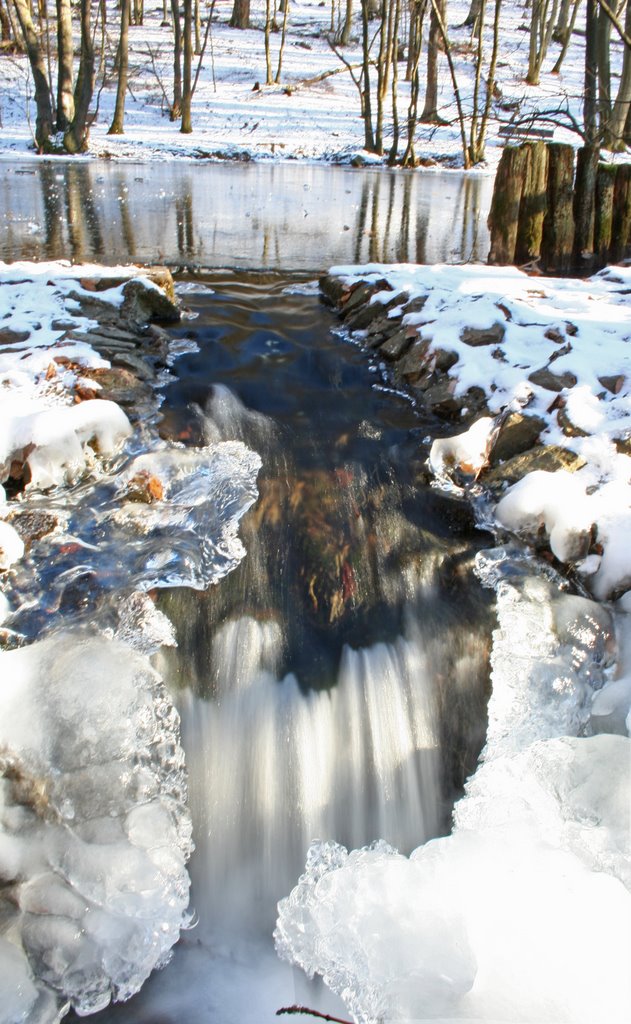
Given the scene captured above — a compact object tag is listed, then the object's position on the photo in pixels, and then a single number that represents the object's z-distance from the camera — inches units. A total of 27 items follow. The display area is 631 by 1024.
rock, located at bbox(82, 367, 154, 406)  172.1
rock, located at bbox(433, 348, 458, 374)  188.4
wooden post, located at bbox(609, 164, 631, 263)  253.4
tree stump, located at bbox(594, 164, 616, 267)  249.0
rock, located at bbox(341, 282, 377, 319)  243.8
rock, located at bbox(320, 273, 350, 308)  252.4
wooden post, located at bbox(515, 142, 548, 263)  243.0
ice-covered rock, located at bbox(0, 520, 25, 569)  120.0
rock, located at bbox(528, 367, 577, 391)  162.9
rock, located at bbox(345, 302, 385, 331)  232.4
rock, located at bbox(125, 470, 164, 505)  141.7
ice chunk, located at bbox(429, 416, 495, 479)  158.4
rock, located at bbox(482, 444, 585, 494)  143.2
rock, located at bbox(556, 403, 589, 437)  148.9
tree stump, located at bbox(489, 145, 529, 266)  243.6
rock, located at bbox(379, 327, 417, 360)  208.2
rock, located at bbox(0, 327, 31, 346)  182.2
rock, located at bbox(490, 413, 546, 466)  155.4
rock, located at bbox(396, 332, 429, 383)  195.9
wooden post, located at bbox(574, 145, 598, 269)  244.8
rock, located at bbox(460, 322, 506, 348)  187.2
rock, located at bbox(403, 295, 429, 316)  217.6
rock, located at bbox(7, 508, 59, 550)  128.2
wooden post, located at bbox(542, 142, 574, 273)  248.5
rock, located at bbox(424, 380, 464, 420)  178.1
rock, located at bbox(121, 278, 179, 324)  216.4
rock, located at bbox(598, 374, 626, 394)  157.4
